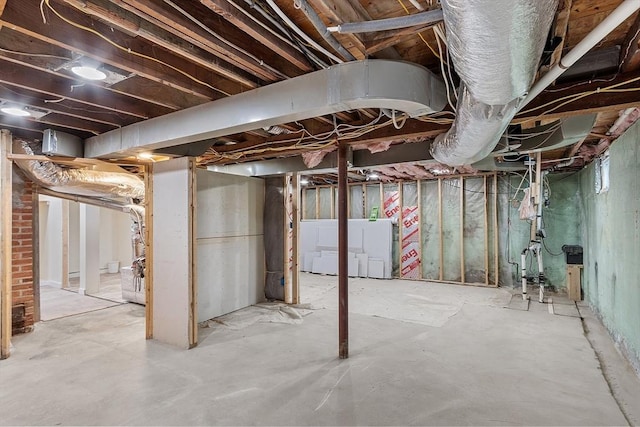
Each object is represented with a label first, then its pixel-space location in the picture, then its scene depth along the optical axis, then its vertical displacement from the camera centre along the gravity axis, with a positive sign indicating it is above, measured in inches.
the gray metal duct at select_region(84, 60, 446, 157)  69.6 +28.3
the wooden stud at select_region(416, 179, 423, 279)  265.4 +0.6
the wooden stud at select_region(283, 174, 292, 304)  193.0 -14.5
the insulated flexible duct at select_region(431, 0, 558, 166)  35.4 +21.4
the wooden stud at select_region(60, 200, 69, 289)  243.8 -17.6
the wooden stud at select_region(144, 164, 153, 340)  139.7 -8.4
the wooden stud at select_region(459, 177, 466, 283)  245.9 -11.9
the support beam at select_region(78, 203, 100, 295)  223.9 -20.0
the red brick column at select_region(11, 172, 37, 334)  143.4 -15.5
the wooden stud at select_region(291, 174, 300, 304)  193.5 -12.2
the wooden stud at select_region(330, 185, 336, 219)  304.7 +15.8
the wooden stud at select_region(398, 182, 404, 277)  274.2 -3.8
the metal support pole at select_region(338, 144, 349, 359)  117.6 -12.3
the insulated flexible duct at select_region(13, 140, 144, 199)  135.6 +19.8
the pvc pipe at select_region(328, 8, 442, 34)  48.7 +30.1
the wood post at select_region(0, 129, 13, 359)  119.4 -9.1
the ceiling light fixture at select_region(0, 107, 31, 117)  99.0 +34.3
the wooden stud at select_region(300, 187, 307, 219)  326.0 +12.3
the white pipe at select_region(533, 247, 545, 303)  189.8 -33.7
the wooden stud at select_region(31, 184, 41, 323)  153.4 -16.3
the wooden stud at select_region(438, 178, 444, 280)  255.4 -13.7
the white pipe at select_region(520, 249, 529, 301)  197.2 -37.7
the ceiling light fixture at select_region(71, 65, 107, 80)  75.5 +35.1
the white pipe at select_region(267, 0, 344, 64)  51.7 +33.2
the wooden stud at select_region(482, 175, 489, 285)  239.0 -16.9
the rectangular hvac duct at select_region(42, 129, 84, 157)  124.1 +30.1
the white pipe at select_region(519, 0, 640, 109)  37.9 +23.5
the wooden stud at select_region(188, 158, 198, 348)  128.5 -15.2
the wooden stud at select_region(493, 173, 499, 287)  234.1 -6.4
